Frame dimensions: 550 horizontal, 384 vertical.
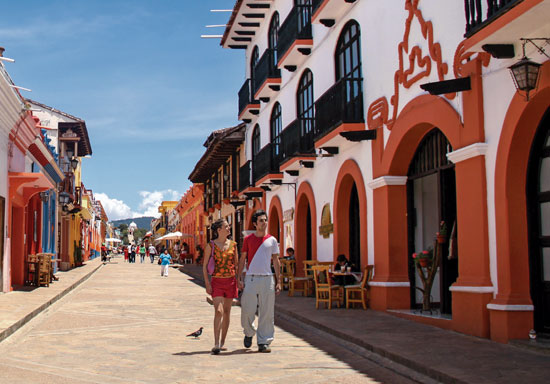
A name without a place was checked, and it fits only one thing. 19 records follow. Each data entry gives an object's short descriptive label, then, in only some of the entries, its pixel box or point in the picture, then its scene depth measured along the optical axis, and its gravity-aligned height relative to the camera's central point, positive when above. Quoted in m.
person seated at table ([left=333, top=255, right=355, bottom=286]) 14.13 -0.51
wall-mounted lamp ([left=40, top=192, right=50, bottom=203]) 24.09 +1.85
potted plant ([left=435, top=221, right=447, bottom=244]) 11.12 +0.15
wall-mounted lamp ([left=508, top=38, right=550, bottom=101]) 7.91 +1.95
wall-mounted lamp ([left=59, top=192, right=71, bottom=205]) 27.34 +2.01
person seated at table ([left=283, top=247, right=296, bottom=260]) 19.20 -0.23
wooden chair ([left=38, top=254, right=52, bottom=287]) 19.53 -0.59
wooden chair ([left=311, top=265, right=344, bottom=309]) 13.79 -0.84
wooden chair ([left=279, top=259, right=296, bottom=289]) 18.08 -0.66
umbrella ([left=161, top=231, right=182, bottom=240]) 51.04 +0.90
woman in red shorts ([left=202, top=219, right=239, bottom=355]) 8.38 -0.39
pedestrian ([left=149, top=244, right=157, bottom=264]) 56.92 -0.41
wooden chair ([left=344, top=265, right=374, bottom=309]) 13.47 -0.85
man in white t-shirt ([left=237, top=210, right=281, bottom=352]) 8.53 -0.49
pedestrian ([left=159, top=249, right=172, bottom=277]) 31.04 -0.70
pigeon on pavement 9.59 -1.21
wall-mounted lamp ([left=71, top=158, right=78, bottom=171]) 31.33 +3.85
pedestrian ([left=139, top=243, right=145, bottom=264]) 56.78 -0.35
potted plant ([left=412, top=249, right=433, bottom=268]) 11.70 -0.24
